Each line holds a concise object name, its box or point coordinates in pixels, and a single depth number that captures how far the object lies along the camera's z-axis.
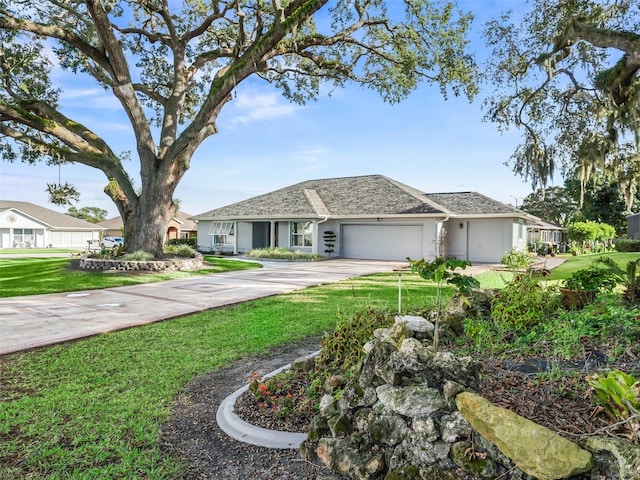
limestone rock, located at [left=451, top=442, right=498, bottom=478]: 2.07
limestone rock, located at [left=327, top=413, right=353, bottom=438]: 2.74
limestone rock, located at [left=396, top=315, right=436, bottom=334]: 3.86
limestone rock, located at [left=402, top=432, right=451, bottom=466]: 2.27
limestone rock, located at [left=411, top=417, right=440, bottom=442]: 2.34
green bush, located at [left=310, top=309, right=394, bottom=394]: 3.75
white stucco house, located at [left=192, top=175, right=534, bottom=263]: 20.77
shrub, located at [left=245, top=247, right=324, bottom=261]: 21.17
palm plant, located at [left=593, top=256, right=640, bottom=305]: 4.07
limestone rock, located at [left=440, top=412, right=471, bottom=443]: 2.25
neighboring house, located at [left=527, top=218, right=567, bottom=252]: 27.00
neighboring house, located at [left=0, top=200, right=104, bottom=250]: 40.62
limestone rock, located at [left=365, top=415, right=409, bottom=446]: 2.50
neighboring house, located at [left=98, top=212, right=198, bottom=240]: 40.97
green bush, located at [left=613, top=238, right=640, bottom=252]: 21.52
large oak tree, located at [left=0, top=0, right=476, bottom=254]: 12.69
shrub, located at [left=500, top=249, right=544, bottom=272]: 12.80
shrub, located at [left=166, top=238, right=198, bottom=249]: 27.73
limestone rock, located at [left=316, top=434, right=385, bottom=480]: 2.45
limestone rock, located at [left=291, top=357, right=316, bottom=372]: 4.10
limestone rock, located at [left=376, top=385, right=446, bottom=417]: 2.44
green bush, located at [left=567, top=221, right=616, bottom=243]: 26.62
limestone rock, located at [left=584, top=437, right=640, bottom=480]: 1.70
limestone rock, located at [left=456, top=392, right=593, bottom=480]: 1.83
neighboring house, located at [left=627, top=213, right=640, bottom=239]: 24.92
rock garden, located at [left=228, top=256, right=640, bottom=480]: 1.97
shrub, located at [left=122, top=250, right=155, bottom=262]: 14.55
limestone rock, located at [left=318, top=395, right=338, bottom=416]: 2.97
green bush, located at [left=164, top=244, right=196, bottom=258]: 17.27
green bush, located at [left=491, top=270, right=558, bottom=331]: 3.99
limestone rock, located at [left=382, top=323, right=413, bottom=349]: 3.38
